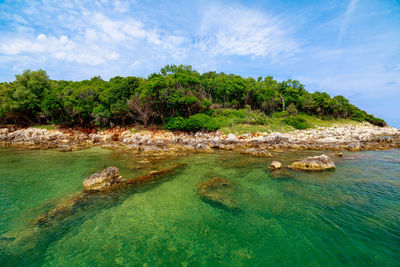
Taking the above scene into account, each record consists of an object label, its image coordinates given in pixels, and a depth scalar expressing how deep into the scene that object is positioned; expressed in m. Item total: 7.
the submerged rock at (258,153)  16.22
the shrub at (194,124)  28.64
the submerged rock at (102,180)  8.96
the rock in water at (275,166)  12.06
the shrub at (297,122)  33.59
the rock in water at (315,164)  11.71
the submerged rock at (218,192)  7.40
